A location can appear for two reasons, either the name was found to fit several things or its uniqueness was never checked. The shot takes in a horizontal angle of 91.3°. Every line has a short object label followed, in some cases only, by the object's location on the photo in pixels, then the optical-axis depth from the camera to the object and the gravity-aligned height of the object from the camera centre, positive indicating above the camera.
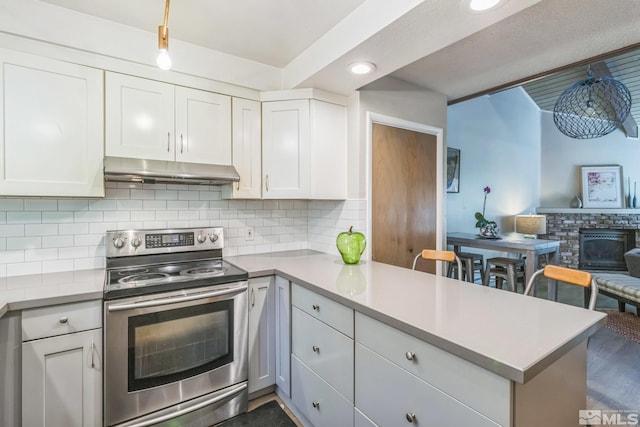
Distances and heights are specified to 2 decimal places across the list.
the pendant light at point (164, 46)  1.31 +0.70
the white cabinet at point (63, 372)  1.41 -0.77
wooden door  2.57 +0.14
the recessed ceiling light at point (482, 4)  1.36 +0.91
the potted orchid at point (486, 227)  4.03 -0.22
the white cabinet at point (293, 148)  2.39 +0.47
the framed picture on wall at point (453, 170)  4.49 +0.59
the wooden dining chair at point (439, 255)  2.01 -0.30
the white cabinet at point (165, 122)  1.88 +0.57
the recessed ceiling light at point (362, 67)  1.97 +0.92
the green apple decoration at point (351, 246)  2.17 -0.25
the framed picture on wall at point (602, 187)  6.21 +0.48
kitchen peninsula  0.88 -0.45
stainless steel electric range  1.58 -0.71
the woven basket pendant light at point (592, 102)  3.22 +1.24
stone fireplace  6.02 -0.30
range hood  1.80 +0.23
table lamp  5.14 -0.23
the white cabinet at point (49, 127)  1.61 +0.44
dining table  3.29 -0.40
